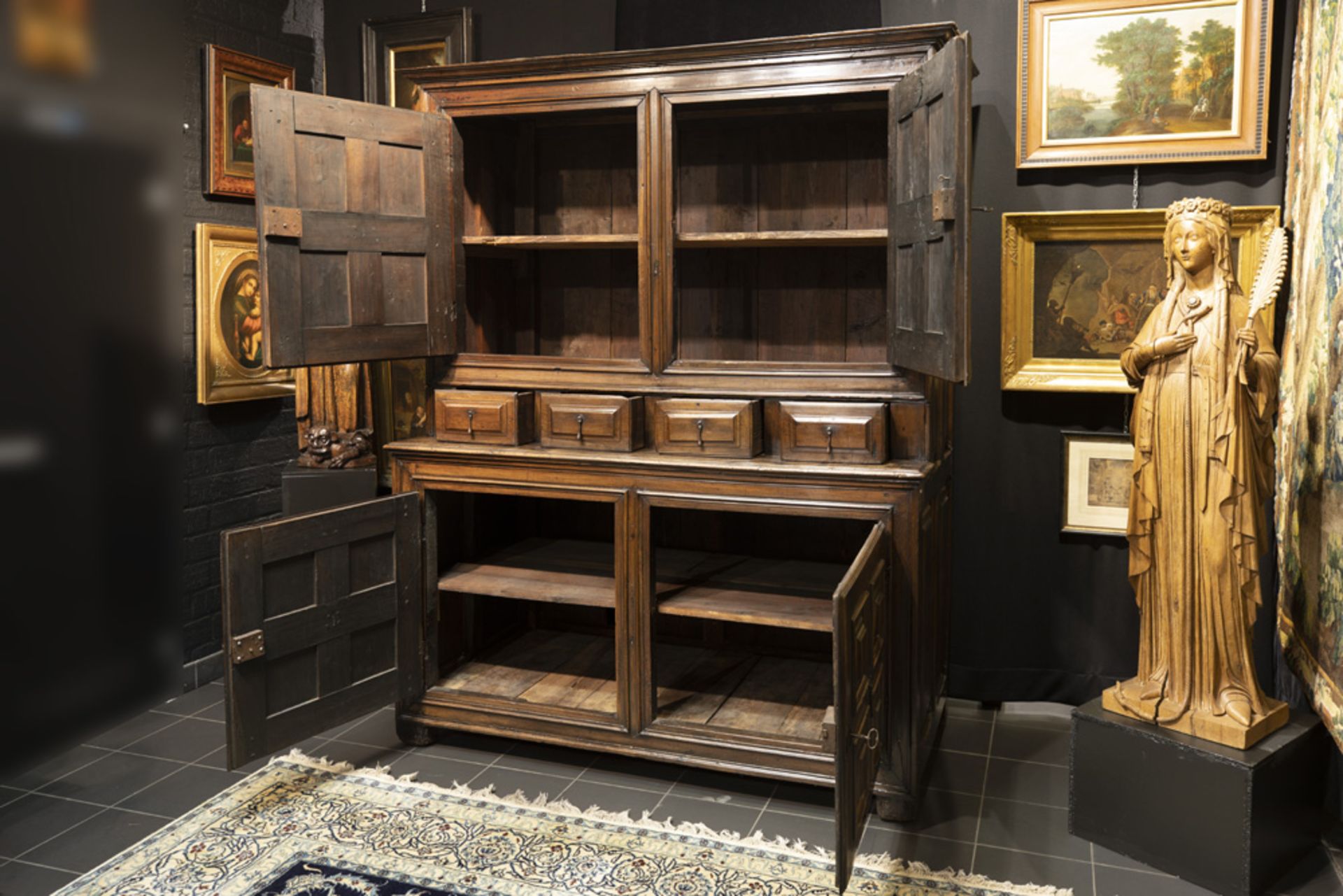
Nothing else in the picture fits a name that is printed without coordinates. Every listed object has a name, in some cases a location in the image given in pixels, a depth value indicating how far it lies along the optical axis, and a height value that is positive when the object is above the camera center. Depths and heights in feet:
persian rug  9.49 -4.71
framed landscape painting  11.48 +2.91
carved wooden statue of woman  9.40 -1.22
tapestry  9.34 -0.40
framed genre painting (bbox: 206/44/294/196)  13.96 +3.05
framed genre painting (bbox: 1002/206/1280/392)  12.17 +0.61
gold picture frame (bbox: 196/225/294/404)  14.01 +0.38
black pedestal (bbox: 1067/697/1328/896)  9.36 -4.11
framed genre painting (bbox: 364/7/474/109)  14.38 +4.07
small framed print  12.52 -1.59
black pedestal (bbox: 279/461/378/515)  13.91 -1.83
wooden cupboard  10.46 -0.44
